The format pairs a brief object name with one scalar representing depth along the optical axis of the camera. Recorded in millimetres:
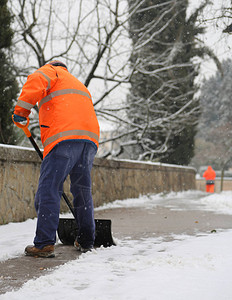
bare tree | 10719
